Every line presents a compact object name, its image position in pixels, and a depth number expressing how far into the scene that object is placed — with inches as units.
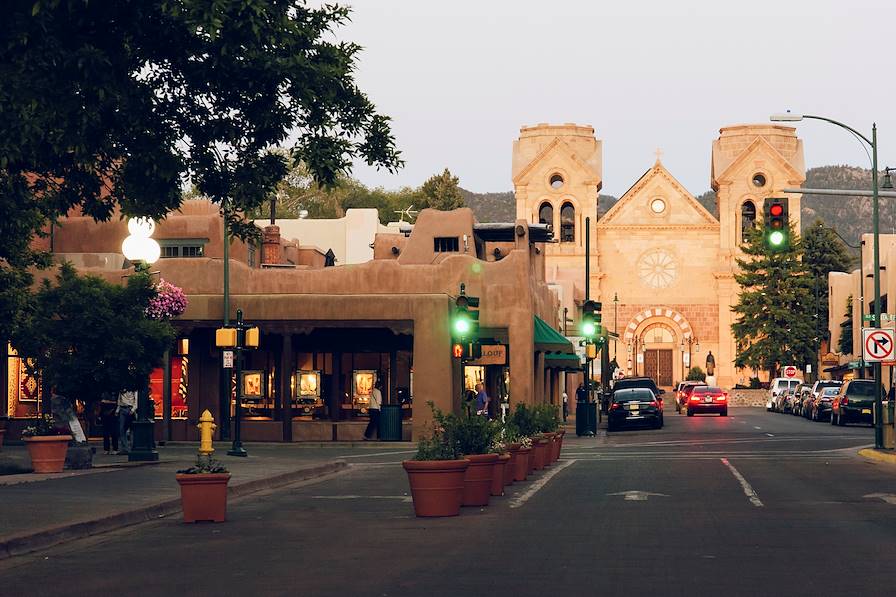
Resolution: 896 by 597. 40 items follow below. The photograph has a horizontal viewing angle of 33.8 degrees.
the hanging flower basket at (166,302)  1192.8
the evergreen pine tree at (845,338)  3873.0
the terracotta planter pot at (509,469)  926.4
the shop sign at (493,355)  1804.9
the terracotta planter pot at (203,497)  706.8
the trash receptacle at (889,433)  1414.9
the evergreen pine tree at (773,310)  4247.0
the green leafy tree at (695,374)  4314.0
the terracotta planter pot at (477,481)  772.6
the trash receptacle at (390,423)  1640.7
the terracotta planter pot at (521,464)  961.5
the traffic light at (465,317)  1397.6
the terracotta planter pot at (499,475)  837.8
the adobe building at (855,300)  3243.1
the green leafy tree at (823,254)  4692.4
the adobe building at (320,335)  1654.8
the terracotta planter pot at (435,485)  714.2
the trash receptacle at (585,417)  1895.9
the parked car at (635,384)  2379.6
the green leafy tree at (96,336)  1122.0
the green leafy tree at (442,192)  5098.4
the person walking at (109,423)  1318.9
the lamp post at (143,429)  1141.7
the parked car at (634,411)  2092.5
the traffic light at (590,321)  1877.5
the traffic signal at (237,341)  1346.0
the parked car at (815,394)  2532.0
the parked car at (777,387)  3267.7
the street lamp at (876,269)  1408.7
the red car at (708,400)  2704.2
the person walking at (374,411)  1635.1
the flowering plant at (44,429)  1059.3
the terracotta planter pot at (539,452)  1081.4
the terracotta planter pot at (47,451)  1031.6
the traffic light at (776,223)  1185.4
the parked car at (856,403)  2188.7
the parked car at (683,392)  2897.9
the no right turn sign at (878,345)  1368.1
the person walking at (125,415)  1301.7
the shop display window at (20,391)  1644.9
